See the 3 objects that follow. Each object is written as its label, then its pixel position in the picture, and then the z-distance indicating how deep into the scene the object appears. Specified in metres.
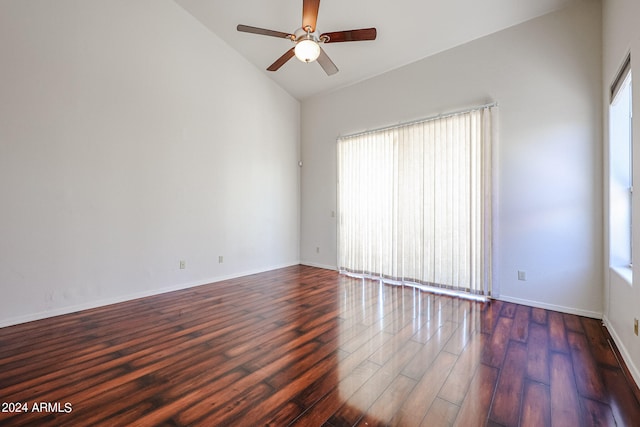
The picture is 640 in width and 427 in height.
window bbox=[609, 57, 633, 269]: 2.56
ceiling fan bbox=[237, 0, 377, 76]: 2.59
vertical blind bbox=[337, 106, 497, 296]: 3.54
